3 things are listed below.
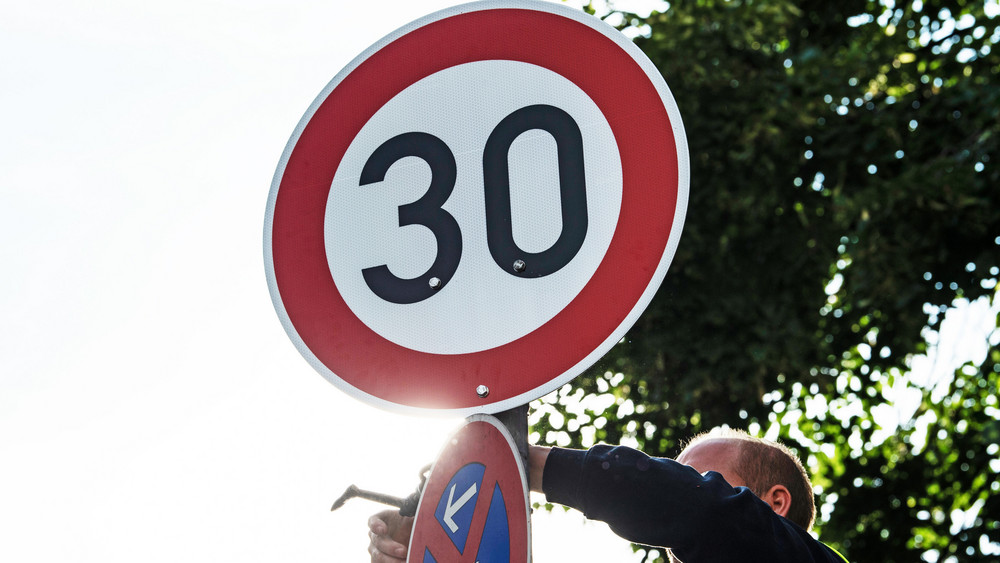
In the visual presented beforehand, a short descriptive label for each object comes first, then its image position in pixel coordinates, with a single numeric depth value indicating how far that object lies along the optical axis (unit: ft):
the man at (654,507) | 21.93
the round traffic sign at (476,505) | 21.48
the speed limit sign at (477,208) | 21.78
